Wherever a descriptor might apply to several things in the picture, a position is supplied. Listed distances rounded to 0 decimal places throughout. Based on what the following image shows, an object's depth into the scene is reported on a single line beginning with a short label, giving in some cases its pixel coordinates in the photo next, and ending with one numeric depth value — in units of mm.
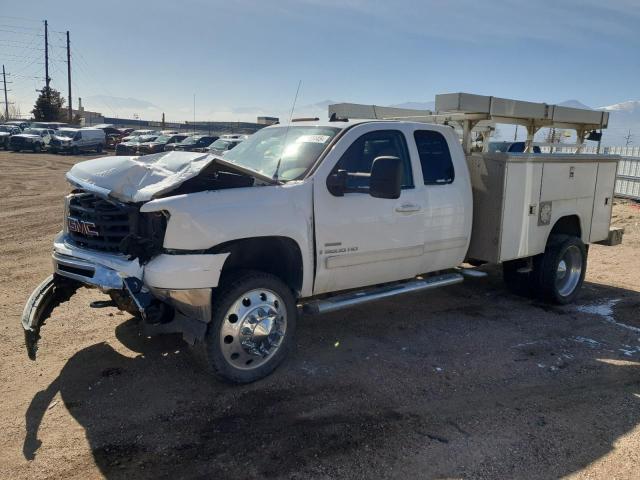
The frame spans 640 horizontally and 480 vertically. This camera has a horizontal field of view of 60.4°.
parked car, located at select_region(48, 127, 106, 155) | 34688
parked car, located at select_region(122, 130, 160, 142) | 44544
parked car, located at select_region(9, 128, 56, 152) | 35031
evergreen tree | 60625
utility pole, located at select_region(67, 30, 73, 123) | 63031
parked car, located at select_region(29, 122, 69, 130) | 44712
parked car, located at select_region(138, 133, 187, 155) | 32062
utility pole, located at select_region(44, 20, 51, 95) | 61359
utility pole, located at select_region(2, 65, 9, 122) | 84062
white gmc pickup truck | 3881
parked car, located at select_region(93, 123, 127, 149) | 41875
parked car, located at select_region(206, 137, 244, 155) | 22781
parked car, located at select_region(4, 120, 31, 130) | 44766
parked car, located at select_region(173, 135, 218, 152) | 31217
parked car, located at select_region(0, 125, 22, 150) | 37562
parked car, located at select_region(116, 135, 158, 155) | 35838
